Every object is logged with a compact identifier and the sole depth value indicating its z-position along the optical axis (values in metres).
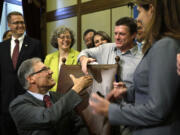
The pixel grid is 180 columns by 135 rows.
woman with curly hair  2.65
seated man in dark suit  1.54
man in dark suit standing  2.41
